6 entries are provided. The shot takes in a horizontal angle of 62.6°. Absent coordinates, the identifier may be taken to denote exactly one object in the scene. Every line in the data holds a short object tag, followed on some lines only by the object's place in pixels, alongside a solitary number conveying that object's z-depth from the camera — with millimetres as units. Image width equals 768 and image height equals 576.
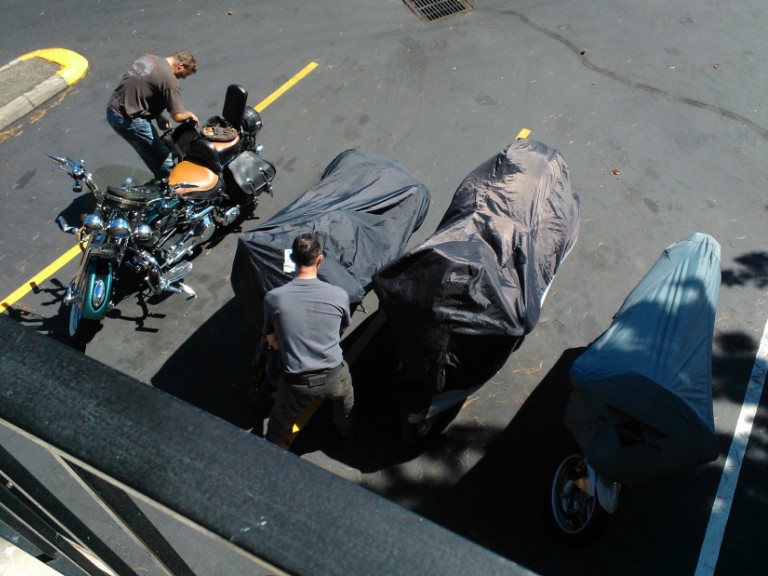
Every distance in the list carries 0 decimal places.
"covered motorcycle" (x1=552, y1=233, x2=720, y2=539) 4477
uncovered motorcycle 5926
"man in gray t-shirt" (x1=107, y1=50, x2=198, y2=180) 6984
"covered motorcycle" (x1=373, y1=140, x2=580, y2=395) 4707
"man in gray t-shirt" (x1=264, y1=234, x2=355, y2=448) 4660
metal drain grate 11156
